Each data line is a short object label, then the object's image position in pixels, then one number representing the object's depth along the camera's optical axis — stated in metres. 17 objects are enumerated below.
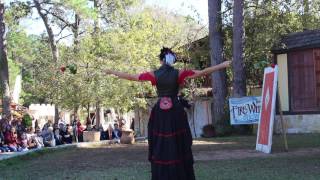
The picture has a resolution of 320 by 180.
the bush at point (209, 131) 22.92
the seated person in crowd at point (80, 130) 26.31
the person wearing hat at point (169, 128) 6.80
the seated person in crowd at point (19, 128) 20.27
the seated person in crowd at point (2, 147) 18.77
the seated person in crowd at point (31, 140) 20.85
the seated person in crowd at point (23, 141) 19.94
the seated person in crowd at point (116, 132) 25.30
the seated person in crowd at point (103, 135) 26.41
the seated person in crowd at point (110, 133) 26.15
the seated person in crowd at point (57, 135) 23.04
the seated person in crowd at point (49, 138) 21.81
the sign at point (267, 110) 12.66
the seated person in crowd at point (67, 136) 23.75
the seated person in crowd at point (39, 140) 21.22
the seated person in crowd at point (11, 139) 19.16
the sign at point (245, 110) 16.31
